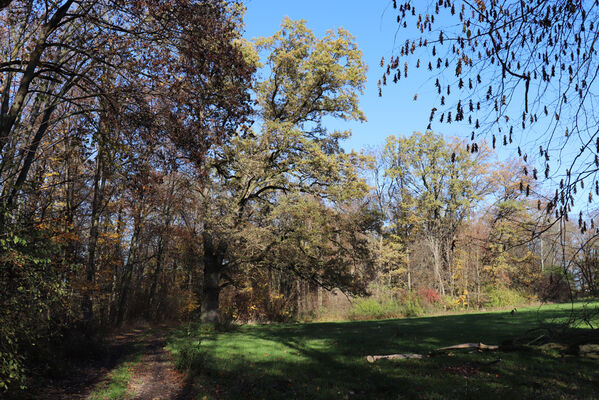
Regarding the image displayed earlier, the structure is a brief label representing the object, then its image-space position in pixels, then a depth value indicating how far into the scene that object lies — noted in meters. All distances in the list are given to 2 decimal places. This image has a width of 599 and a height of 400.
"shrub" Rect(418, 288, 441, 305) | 26.32
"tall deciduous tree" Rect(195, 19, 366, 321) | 17.78
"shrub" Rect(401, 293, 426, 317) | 24.28
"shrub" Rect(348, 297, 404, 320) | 24.45
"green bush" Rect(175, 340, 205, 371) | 8.91
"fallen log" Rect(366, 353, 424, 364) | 8.60
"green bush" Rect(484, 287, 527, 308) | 26.85
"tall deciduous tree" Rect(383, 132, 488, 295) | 33.62
